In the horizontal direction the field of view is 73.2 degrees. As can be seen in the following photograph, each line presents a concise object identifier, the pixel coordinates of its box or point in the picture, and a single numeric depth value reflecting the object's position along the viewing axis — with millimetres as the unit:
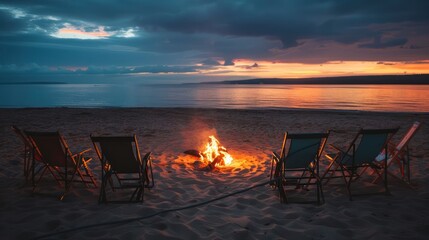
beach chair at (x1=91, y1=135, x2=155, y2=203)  4383
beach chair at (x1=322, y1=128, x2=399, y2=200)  4656
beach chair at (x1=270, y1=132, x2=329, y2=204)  4562
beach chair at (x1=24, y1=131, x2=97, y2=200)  4605
